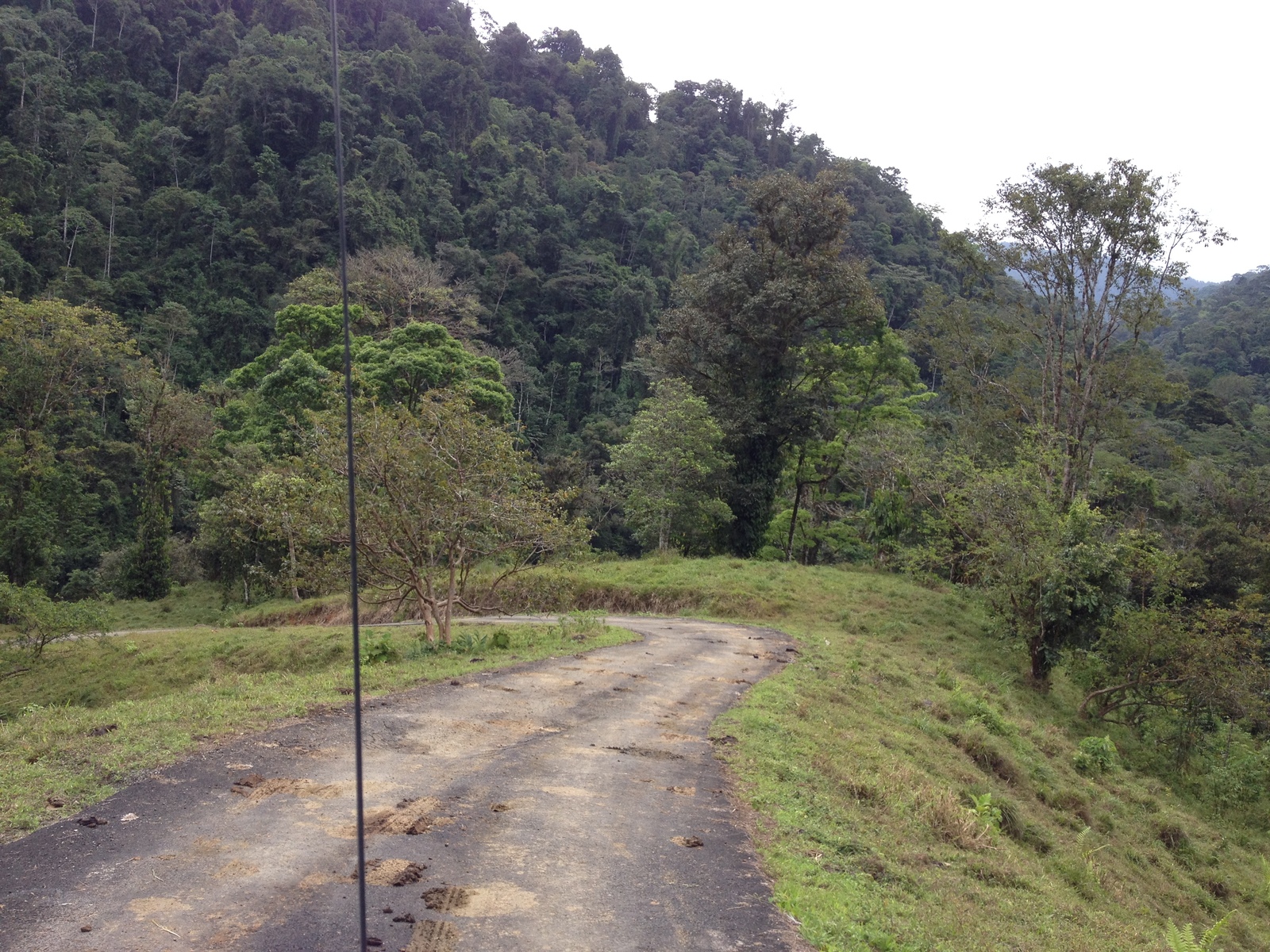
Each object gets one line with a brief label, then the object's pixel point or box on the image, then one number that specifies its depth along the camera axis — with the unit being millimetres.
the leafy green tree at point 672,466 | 27984
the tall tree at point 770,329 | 29562
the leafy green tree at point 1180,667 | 17328
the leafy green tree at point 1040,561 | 17891
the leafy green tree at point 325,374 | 30641
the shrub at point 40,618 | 20641
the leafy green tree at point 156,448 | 33938
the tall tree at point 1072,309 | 22766
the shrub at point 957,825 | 8086
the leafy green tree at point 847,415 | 31547
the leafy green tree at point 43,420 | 31203
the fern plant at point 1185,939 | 6184
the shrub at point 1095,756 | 14719
